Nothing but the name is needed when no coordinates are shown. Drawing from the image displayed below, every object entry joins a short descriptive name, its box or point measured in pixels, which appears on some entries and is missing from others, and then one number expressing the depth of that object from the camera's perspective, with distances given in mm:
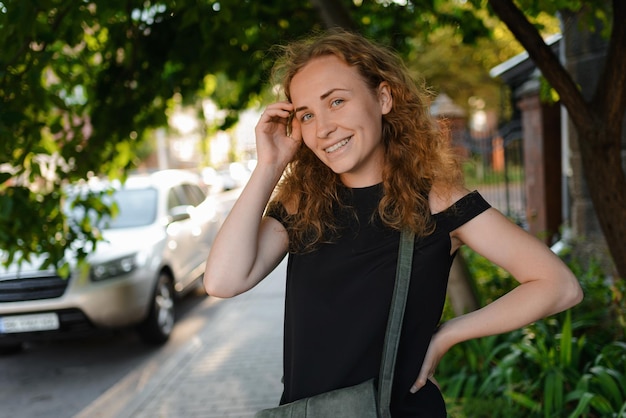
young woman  1615
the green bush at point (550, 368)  3318
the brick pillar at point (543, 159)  8305
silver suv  6207
